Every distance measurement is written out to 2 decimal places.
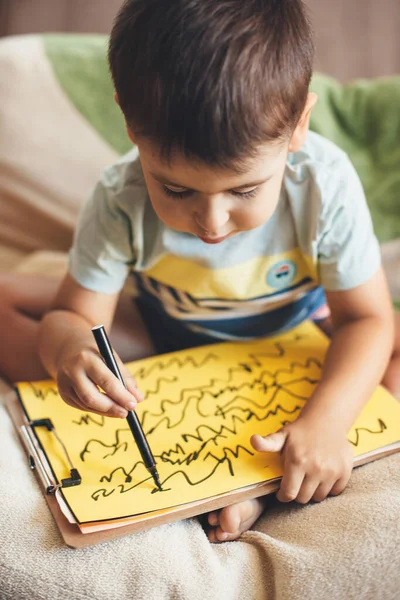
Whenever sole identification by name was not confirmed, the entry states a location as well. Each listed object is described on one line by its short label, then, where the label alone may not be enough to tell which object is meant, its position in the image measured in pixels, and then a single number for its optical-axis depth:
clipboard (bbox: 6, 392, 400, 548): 0.60
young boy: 0.54
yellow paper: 0.64
